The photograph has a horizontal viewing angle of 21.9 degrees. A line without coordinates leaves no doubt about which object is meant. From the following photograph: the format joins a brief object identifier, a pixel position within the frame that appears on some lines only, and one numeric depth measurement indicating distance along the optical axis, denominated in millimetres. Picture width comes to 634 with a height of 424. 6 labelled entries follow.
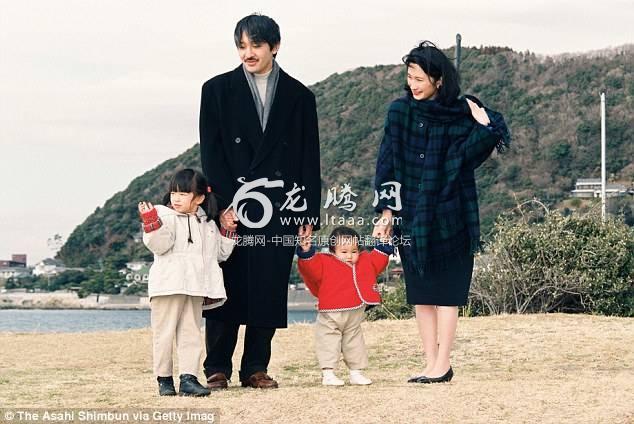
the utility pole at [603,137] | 26891
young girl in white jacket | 8945
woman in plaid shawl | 9582
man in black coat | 9470
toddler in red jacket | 9827
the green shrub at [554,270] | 18996
